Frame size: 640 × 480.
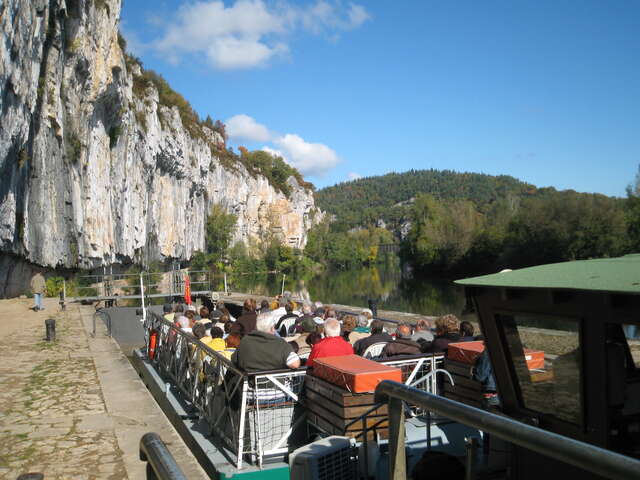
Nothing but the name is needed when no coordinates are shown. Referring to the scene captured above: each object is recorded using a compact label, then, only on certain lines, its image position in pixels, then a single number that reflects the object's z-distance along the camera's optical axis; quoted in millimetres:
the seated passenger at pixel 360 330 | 8566
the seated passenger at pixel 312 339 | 7023
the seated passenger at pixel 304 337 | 6838
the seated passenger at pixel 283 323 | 9750
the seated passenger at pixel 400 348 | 6023
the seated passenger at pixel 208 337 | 7109
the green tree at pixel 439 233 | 70500
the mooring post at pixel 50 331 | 12844
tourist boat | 2268
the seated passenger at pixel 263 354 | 5219
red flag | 19462
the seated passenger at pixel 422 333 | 8058
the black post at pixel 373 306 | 14755
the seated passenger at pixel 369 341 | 6664
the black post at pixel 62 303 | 21281
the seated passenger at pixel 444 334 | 6133
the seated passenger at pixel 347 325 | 7969
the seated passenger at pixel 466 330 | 7266
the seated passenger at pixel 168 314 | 10805
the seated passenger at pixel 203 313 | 11875
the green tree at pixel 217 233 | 72438
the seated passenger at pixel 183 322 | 9081
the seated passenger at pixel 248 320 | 8969
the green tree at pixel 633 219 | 47656
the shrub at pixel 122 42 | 40031
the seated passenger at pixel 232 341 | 7156
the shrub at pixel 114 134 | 37069
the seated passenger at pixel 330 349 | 5414
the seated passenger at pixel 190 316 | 9578
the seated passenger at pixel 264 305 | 12744
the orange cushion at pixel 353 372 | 4324
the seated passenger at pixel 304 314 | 9078
